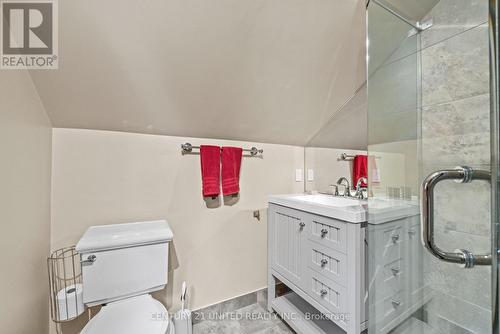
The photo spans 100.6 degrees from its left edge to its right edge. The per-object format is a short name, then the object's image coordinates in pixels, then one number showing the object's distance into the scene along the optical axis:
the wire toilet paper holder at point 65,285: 1.05
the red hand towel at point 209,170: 1.50
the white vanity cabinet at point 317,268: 1.04
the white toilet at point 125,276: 0.94
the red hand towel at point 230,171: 1.58
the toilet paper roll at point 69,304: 1.04
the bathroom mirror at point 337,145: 1.56
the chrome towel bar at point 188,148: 1.49
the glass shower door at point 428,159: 0.90
